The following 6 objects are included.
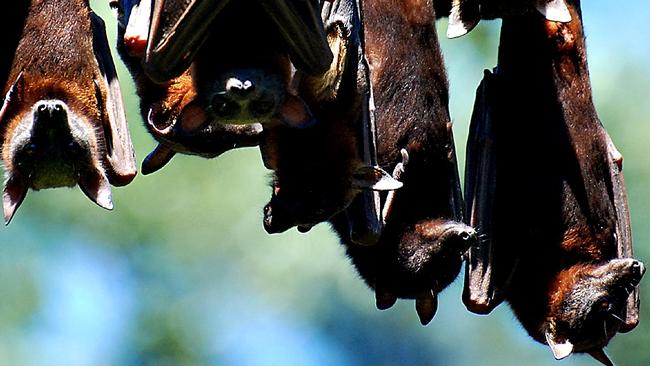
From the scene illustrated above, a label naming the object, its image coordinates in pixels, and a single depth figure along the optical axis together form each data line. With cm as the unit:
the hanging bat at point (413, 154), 1755
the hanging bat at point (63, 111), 1565
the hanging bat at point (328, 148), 1528
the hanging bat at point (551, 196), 1844
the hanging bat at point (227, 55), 1413
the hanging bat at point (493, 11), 1719
